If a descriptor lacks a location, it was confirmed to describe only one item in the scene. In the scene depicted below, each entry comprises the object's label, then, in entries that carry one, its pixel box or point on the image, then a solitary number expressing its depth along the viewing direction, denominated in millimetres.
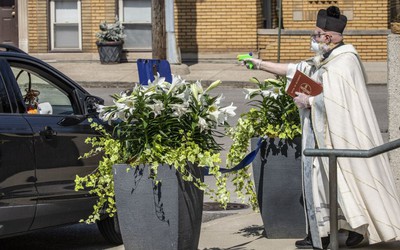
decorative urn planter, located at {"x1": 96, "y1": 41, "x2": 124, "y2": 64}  27438
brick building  26859
